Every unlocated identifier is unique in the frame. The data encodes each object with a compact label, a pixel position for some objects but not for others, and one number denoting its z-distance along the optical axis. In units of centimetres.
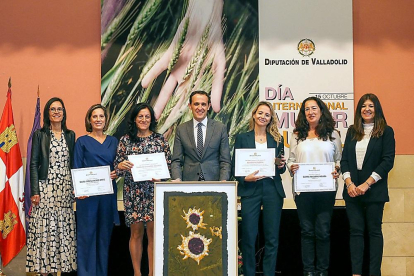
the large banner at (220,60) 597
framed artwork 404
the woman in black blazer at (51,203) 470
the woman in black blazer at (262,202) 445
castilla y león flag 536
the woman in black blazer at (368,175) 446
